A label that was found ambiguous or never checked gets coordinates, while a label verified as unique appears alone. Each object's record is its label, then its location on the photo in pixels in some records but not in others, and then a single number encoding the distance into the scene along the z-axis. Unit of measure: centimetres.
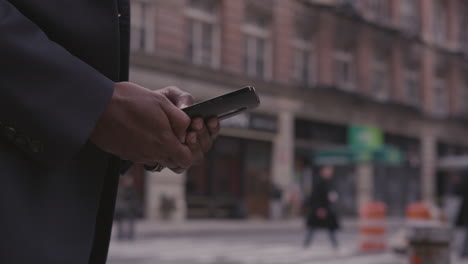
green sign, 3062
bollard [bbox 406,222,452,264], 611
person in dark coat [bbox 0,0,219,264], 117
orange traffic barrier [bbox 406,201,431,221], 1190
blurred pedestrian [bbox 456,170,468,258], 1267
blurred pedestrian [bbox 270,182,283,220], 2514
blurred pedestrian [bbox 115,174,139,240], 1497
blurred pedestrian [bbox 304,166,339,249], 1334
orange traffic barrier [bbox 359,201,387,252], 1348
